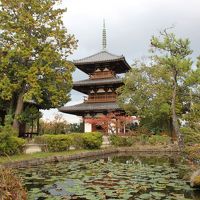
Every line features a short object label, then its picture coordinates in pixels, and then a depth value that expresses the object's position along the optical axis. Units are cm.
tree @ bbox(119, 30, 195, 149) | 2153
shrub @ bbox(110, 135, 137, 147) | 1921
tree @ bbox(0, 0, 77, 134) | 1741
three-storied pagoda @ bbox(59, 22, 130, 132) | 2418
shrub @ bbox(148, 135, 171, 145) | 1944
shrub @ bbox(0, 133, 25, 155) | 1107
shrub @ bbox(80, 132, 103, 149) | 1638
